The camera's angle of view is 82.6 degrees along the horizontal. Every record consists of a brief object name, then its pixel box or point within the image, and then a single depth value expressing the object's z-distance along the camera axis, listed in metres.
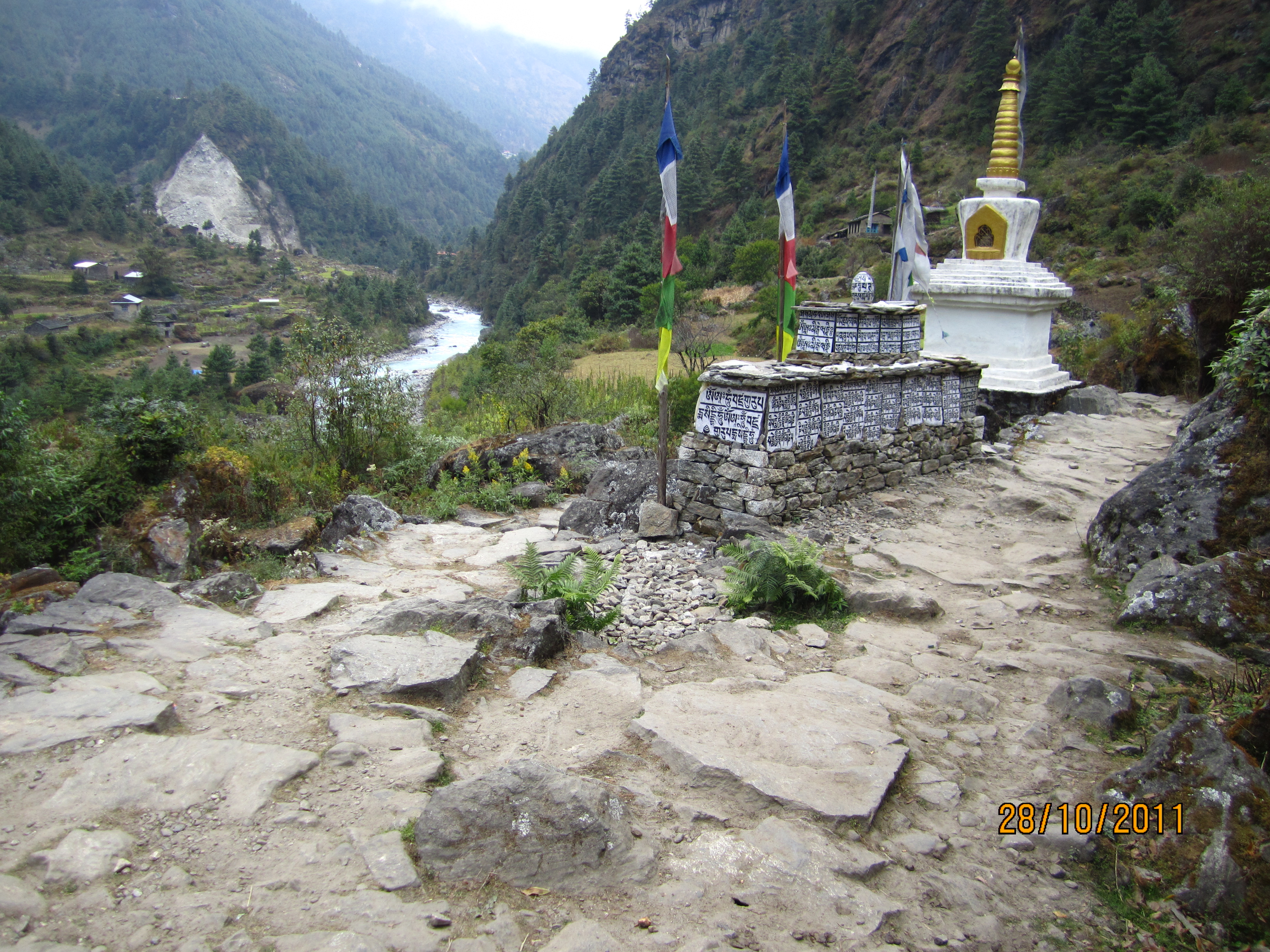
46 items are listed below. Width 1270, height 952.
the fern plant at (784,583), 5.00
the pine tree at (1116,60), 35.81
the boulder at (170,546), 6.03
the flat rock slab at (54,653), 3.68
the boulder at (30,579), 5.05
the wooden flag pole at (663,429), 6.45
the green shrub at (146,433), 7.01
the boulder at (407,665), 3.74
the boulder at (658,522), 6.64
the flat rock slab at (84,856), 2.33
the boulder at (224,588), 5.12
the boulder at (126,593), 4.62
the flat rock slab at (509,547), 6.42
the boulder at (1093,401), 10.95
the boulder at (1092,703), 3.44
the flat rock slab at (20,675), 3.46
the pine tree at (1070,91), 36.94
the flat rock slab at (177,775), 2.71
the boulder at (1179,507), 4.80
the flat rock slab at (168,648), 3.99
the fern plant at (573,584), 4.86
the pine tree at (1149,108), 32.72
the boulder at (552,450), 9.22
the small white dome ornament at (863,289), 10.48
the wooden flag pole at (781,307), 7.66
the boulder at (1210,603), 3.98
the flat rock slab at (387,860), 2.44
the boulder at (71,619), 4.12
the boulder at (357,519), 6.84
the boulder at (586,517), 7.13
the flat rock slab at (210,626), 4.36
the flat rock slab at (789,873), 2.42
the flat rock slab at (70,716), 3.01
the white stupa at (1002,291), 11.46
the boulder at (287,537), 6.36
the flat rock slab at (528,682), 3.87
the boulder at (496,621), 4.34
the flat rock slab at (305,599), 4.83
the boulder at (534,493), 8.38
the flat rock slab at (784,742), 2.99
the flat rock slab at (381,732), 3.27
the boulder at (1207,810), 2.34
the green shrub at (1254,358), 4.81
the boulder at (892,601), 4.96
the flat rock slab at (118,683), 3.50
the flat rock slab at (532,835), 2.53
